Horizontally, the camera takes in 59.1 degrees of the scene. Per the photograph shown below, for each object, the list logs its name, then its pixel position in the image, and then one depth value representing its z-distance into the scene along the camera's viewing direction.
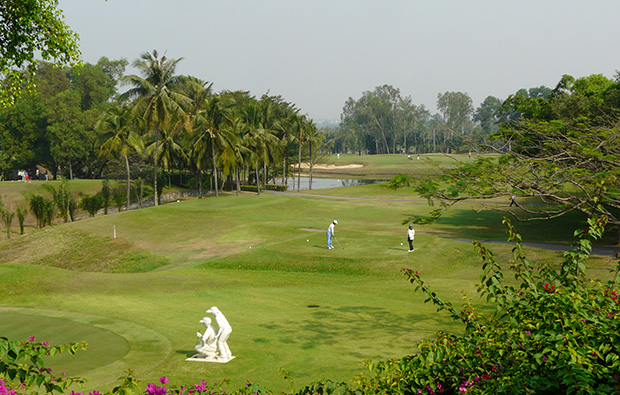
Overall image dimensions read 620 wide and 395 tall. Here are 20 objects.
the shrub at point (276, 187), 90.19
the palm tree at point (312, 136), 91.46
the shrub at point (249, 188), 88.62
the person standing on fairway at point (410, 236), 33.50
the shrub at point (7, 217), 52.78
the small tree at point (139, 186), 74.27
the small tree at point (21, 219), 53.62
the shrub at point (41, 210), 57.50
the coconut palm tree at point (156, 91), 58.34
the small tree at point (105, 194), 68.06
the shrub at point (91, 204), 64.81
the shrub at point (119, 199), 67.45
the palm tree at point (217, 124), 67.49
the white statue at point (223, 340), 14.09
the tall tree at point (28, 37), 15.84
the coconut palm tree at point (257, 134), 76.88
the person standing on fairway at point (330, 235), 35.00
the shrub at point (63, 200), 60.94
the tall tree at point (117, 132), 67.94
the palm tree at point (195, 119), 69.98
